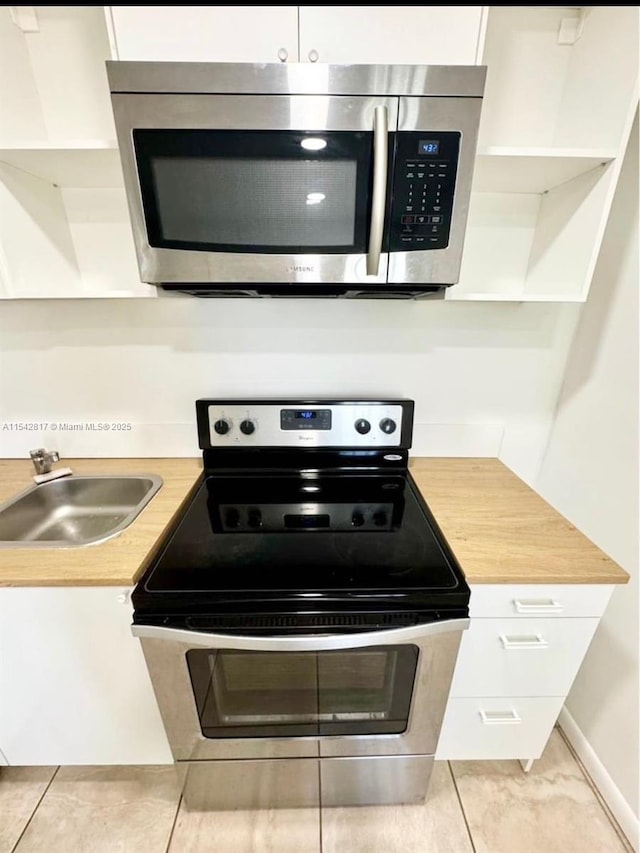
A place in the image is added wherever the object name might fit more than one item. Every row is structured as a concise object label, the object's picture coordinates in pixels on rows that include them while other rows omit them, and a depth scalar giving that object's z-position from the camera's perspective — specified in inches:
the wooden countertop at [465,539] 34.7
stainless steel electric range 33.2
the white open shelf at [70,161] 35.2
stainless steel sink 49.0
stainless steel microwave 30.7
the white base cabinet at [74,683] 35.6
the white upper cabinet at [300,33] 31.5
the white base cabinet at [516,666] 36.5
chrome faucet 50.8
